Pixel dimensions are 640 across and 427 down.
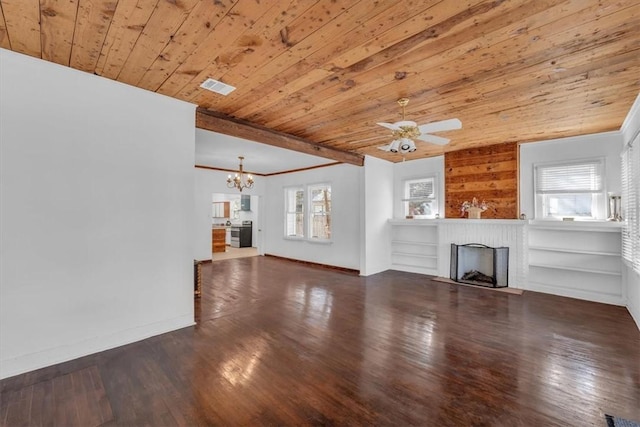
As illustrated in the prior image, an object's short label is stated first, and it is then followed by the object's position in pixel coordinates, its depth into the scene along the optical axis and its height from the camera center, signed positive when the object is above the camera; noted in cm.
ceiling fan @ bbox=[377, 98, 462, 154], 299 +91
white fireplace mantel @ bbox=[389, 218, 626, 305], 460 -61
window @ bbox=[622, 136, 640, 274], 346 +17
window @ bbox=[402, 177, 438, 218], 668 +42
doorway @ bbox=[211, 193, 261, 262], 983 -45
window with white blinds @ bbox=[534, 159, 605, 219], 482 +46
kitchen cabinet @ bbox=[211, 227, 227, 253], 983 -84
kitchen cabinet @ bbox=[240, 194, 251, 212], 1207 +48
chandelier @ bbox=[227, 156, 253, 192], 735 +89
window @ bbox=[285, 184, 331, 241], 770 +9
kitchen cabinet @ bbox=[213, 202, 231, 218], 1364 +21
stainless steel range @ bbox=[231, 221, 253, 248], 1145 -79
